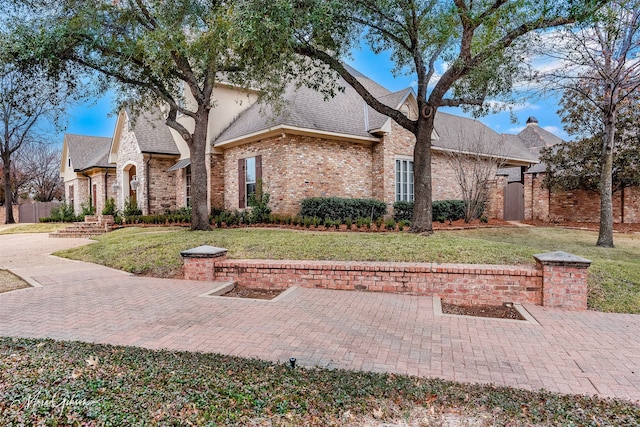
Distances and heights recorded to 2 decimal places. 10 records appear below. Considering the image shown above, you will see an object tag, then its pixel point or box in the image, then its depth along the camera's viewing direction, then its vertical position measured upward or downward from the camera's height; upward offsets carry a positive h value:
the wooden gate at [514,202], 21.11 -0.20
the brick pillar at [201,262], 7.38 -1.19
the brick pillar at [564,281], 5.57 -1.27
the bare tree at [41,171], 37.38 +3.61
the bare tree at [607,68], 9.80 +3.62
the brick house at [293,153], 13.88 +2.14
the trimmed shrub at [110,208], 19.11 -0.20
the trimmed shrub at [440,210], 15.08 -0.44
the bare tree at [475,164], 15.82 +1.65
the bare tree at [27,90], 10.13 +3.32
